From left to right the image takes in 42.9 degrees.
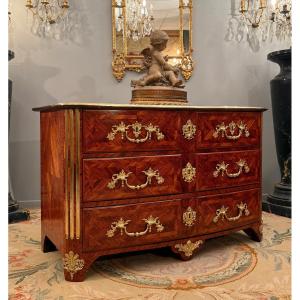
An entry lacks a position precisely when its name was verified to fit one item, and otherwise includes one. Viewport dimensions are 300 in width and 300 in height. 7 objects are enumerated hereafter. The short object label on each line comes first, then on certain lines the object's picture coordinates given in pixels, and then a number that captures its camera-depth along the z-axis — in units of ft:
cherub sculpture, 7.81
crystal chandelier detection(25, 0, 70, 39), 11.21
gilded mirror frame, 11.46
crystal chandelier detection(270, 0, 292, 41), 11.72
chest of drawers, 6.33
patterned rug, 5.97
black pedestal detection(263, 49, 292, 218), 11.10
